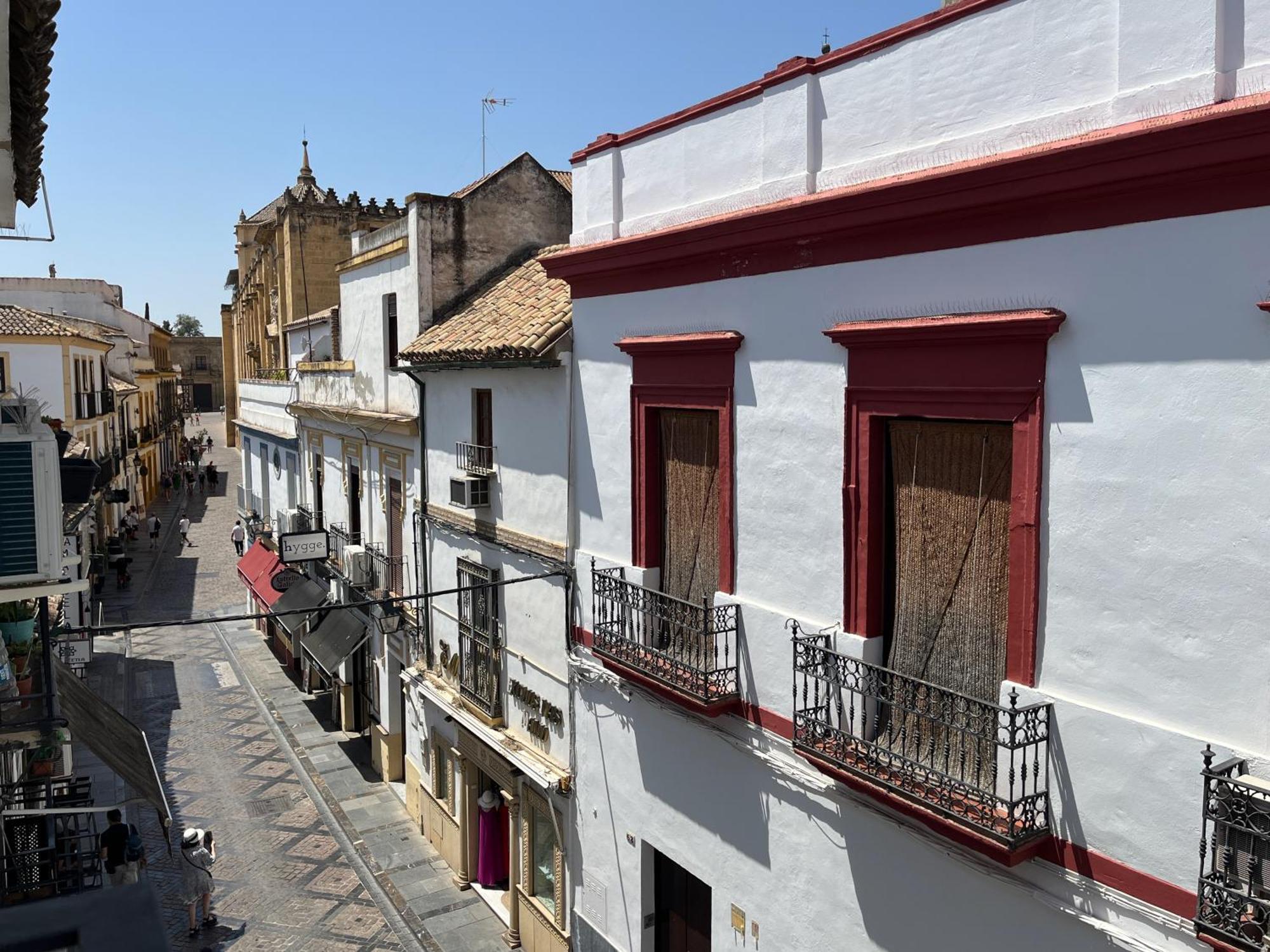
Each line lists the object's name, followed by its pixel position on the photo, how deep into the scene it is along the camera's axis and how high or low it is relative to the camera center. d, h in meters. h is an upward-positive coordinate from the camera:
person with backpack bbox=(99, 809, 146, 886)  11.45 -5.39
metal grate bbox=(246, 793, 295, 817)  16.08 -6.82
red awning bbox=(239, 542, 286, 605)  21.02 -4.15
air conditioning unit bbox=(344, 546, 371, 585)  16.38 -2.92
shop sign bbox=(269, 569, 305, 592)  19.83 -3.80
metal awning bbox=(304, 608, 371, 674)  16.31 -4.20
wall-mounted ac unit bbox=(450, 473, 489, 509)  11.82 -1.23
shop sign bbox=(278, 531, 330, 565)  17.92 -2.85
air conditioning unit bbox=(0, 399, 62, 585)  6.45 -0.76
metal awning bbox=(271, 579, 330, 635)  18.67 -3.99
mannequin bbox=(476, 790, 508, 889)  12.99 -5.98
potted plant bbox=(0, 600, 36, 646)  10.95 -2.62
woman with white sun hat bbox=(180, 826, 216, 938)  12.57 -6.17
